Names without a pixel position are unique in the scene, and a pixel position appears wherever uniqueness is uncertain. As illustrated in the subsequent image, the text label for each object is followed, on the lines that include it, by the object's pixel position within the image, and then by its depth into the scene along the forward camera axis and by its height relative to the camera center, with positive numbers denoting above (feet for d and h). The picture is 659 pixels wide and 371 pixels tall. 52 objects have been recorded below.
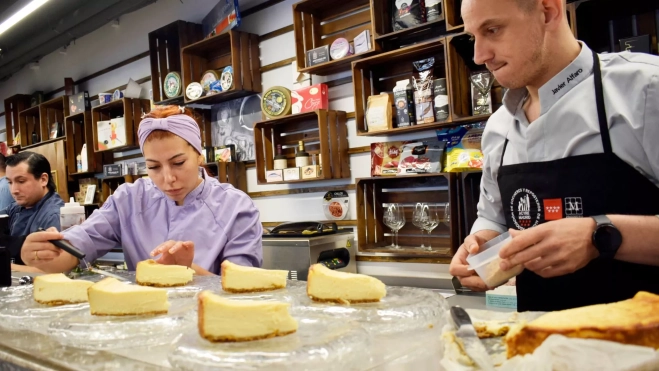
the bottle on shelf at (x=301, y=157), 12.57 +0.92
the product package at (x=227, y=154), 14.60 +1.31
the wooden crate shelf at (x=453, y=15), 9.80 +3.26
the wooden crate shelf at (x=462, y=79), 9.80 +2.04
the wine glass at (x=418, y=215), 10.55 -0.56
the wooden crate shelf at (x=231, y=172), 14.30 +0.77
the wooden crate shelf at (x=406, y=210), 10.28 -0.46
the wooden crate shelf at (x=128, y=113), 17.57 +3.24
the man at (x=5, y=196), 15.46 +0.54
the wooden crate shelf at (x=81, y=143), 19.48 +2.56
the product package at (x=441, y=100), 10.11 +1.69
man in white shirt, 4.05 +0.24
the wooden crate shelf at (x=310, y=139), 12.23 +1.42
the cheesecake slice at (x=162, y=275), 4.76 -0.66
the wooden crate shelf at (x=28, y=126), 23.27 +3.92
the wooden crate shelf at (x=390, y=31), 10.69 +3.28
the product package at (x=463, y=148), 9.91 +0.72
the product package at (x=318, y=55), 11.99 +3.24
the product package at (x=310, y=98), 12.42 +2.34
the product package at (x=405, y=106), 10.64 +1.70
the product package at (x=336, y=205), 12.60 -0.29
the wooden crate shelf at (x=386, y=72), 10.61 +2.60
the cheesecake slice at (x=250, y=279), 4.26 -0.68
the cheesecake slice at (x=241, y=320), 2.67 -0.64
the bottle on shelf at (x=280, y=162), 13.20 +0.87
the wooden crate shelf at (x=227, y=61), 13.80 +3.98
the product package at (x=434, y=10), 10.13 +3.48
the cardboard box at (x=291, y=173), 12.61 +0.54
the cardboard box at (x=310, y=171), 12.26 +0.54
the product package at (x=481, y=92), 9.68 +1.74
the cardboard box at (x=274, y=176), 12.99 +0.53
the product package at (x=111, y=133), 17.79 +2.60
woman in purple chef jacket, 6.51 -0.18
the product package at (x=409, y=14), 10.55 +3.58
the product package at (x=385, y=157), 11.32 +0.72
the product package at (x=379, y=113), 10.90 +1.64
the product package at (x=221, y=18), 13.55 +5.04
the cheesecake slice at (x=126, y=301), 3.44 -0.64
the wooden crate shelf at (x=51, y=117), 21.39 +4.00
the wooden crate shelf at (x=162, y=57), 16.35 +4.67
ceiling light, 14.29 +5.80
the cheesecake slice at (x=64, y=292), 4.12 -0.66
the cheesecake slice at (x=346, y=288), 3.57 -0.67
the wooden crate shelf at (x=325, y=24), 12.08 +4.05
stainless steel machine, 11.19 -1.19
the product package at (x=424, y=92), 10.36 +1.92
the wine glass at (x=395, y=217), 10.99 -0.60
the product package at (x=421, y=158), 10.54 +0.62
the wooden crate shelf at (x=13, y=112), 23.62 +4.73
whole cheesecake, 1.98 -0.59
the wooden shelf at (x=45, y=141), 20.92 +2.90
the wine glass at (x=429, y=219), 10.53 -0.67
